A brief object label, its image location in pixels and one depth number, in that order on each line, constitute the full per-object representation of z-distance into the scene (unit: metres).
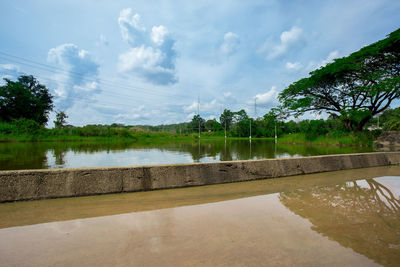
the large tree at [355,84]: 17.62
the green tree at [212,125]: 74.16
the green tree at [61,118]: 35.57
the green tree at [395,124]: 28.80
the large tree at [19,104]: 32.03
